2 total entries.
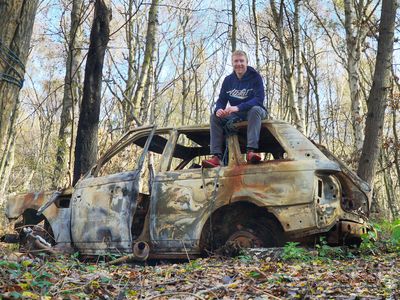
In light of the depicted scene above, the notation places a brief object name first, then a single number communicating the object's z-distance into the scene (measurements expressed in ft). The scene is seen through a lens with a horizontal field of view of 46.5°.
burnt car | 17.25
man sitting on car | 18.94
